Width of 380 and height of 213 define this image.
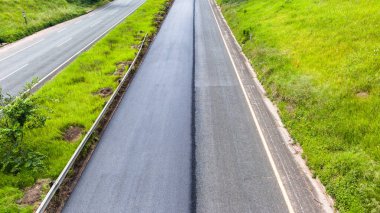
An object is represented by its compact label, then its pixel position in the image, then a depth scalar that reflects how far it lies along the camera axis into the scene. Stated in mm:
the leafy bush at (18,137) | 10969
